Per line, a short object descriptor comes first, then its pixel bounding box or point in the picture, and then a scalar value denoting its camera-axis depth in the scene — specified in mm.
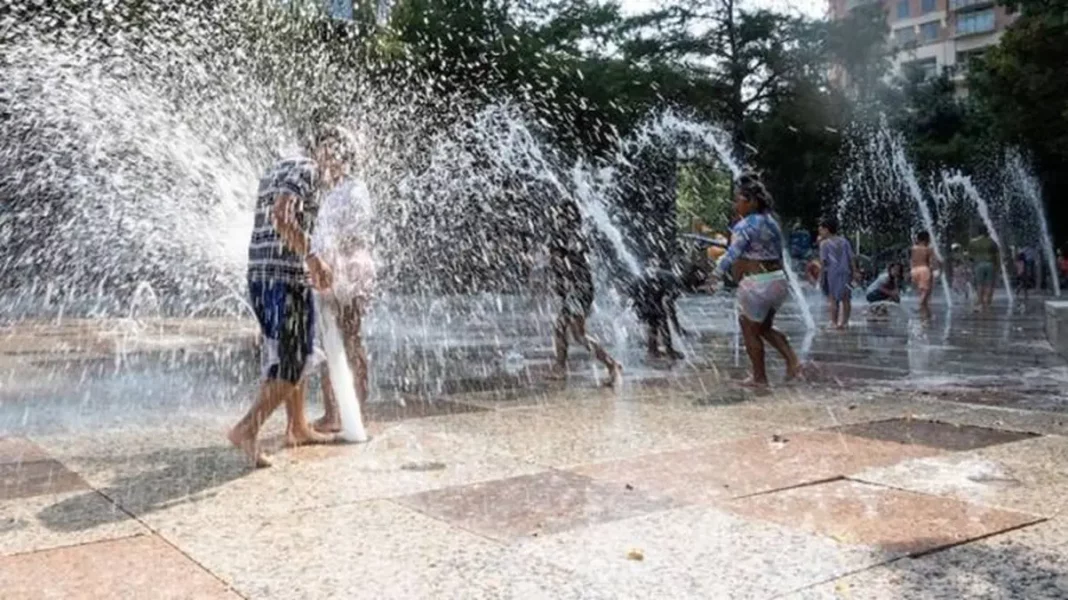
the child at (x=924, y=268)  16969
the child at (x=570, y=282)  8758
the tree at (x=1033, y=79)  23016
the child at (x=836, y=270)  14922
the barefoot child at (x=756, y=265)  7902
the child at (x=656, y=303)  10234
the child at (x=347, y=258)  5770
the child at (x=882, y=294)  18016
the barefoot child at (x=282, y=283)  4980
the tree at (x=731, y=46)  34625
